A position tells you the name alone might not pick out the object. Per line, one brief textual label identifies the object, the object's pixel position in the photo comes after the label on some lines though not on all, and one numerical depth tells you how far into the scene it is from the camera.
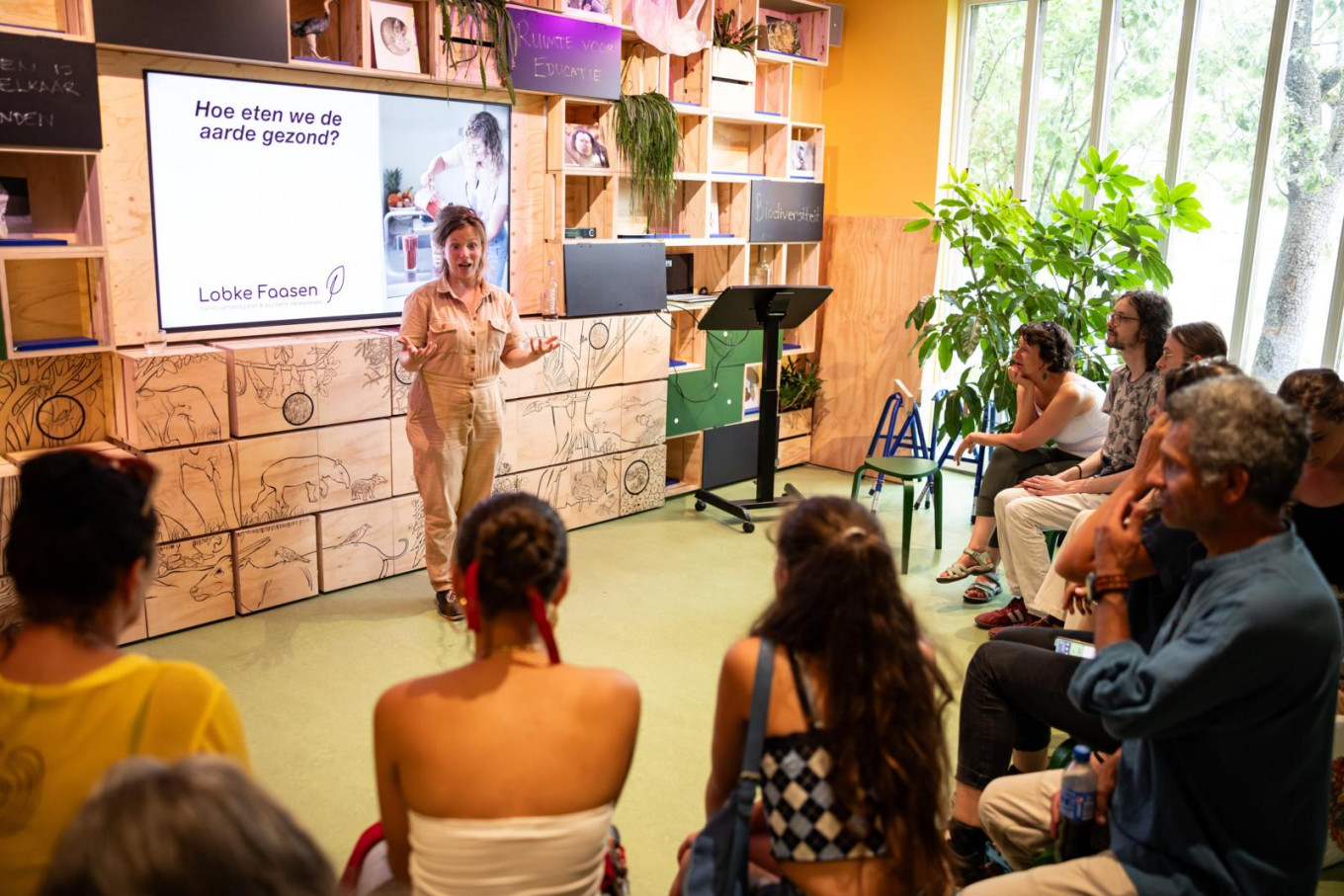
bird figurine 4.09
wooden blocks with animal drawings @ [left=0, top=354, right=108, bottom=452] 3.75
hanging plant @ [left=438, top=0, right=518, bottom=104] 4.39
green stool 4.69
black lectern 5.12
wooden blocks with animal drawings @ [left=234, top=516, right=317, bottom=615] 4.06
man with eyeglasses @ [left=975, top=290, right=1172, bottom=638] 4.00
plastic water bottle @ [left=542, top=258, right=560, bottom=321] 4.95
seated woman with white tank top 4.35
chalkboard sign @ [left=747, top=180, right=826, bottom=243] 5.99
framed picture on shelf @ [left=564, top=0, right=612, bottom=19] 4.86
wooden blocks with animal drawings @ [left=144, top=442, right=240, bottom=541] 3.81
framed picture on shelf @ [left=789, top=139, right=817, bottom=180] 6.26
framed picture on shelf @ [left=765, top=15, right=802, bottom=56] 5.99
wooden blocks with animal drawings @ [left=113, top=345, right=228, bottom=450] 3.73
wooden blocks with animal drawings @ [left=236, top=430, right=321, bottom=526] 4.01
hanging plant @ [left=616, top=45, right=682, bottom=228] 5.12
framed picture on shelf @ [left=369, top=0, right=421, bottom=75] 4.25
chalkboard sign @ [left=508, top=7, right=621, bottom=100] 4.63
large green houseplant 4.99
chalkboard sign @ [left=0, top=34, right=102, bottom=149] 3.33
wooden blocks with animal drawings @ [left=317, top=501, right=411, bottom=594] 4.30
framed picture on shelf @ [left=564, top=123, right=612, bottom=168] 5.02
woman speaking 4.01
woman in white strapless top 1.53
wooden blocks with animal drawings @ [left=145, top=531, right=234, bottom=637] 3.84
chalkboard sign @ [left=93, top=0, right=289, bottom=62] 3.53
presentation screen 3.91
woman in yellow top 1.33
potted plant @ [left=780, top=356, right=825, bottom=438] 6.46
